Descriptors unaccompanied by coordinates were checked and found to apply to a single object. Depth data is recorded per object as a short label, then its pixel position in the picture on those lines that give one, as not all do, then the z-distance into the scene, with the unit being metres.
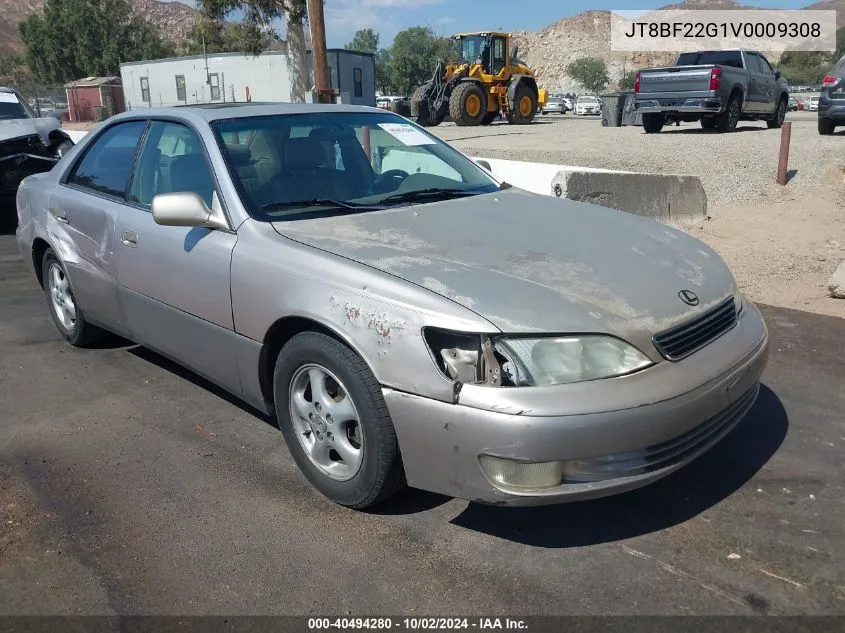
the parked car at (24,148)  9.11
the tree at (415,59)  74.62
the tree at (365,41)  90.38
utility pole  11.54
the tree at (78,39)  62.12
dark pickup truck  15.71
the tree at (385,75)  82.44
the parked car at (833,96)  14.15
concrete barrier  7.25
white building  36.56
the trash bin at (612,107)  23.59
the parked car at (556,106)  44.94
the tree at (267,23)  30.17
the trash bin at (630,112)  23.32
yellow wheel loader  25.14
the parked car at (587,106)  45.47
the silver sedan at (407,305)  2.47
